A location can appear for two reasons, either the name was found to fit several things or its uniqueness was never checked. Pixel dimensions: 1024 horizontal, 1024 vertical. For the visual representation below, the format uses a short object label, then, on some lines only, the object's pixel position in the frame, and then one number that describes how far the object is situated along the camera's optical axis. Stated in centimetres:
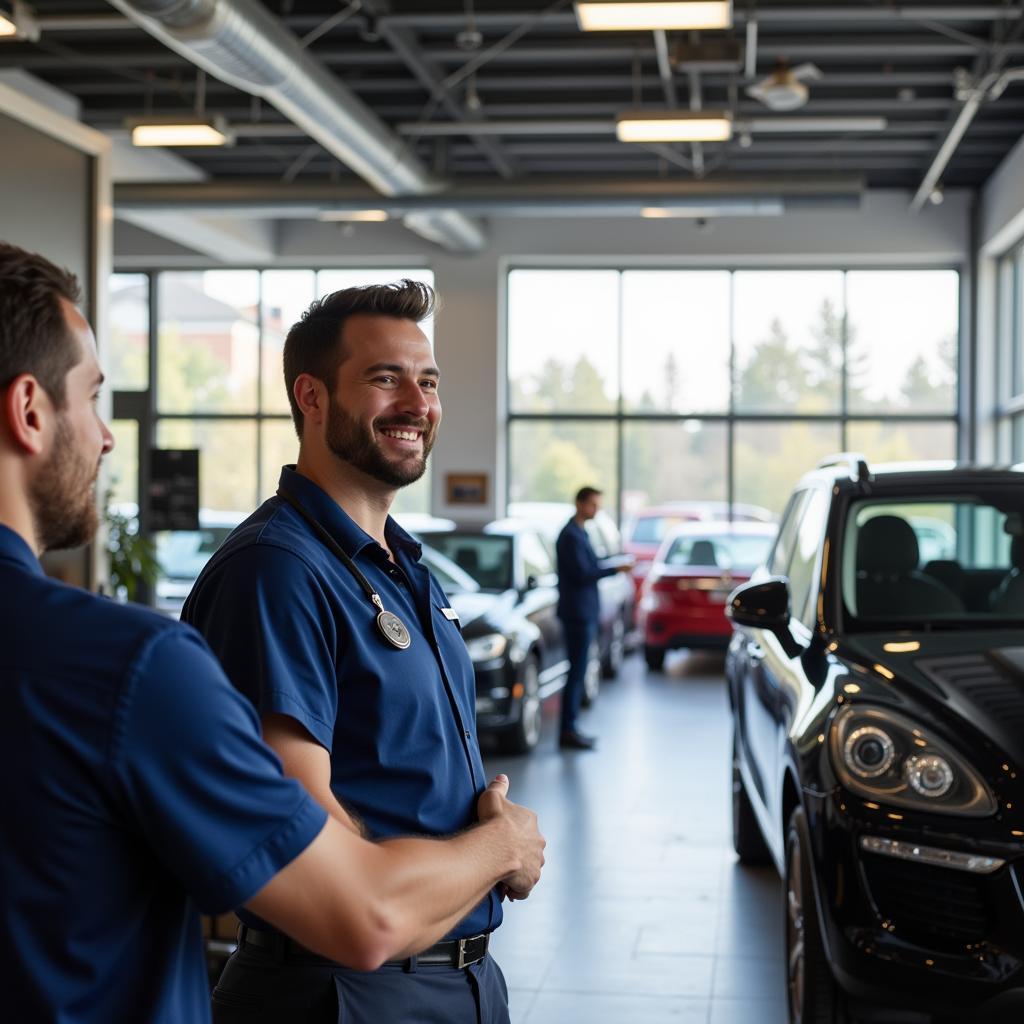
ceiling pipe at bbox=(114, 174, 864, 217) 1334
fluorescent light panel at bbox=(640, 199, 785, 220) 1348
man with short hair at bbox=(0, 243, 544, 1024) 120
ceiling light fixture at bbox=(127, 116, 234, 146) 1074
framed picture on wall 1772
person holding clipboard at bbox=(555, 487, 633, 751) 956
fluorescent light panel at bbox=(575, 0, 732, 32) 764
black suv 314
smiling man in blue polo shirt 187
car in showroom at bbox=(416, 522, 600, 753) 865
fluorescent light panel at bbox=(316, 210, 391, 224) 1384
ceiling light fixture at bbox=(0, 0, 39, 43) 894
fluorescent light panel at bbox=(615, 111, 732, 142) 1045
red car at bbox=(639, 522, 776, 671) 1340
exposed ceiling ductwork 755
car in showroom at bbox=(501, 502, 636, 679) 1277
